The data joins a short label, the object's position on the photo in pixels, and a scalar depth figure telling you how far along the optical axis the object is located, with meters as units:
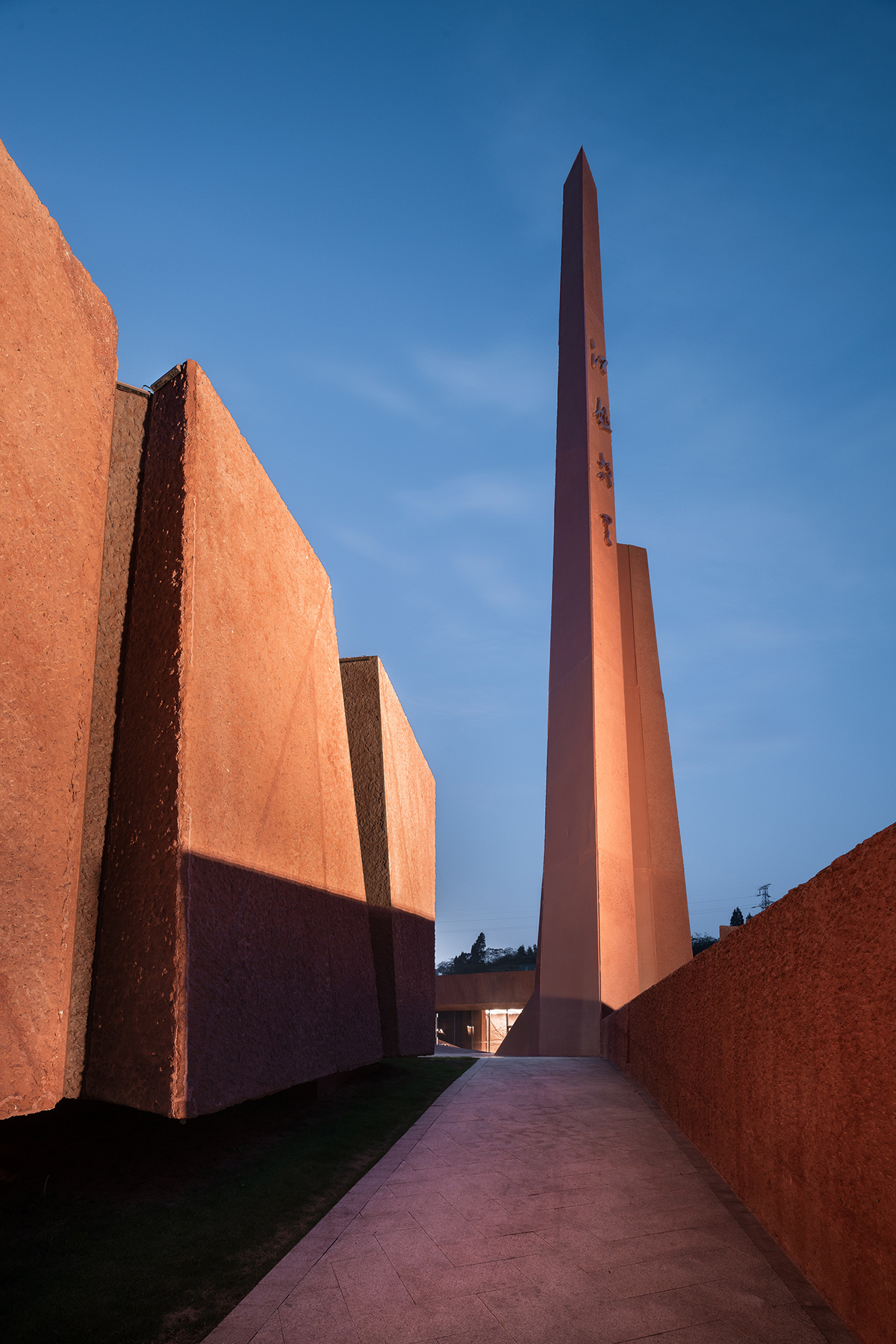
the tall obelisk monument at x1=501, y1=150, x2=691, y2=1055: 15.74
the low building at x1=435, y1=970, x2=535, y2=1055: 28.38
